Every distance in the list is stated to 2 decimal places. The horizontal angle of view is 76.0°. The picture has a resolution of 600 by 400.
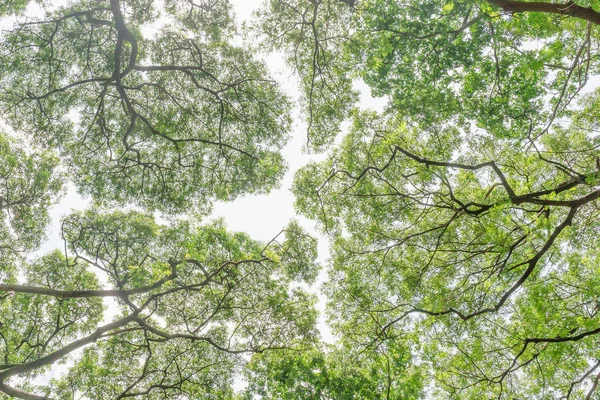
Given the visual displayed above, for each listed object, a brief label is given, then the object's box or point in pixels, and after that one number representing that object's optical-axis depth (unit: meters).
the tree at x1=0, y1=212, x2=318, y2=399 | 10.21
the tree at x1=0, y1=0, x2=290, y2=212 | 8.64
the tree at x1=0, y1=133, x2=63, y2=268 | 9.88
